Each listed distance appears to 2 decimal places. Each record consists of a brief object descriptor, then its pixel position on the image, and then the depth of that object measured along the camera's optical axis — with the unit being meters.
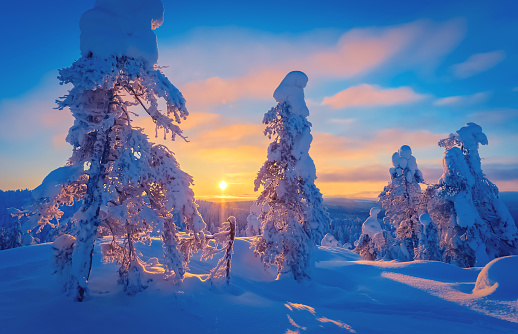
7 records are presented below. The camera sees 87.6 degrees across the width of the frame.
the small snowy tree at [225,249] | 10.67
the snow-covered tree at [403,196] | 26.09
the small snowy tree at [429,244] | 24.80
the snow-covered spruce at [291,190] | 15.17
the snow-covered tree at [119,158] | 7.93
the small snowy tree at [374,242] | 31.22
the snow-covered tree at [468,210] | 21.89
